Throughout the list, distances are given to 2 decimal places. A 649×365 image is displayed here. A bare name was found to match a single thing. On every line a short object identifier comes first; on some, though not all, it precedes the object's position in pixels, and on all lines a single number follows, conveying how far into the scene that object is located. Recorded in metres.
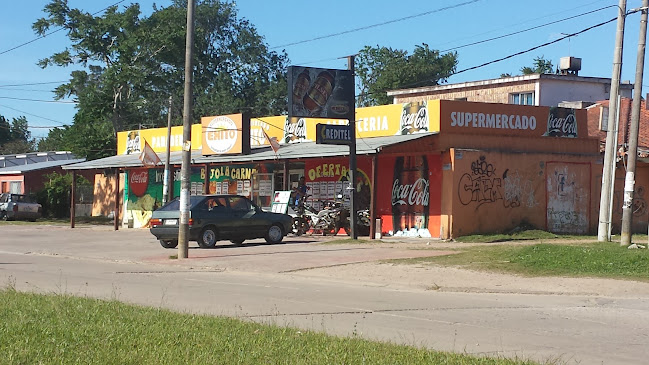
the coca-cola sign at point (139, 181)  42.12
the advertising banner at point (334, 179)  30.47
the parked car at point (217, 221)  24.08
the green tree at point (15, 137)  104.04
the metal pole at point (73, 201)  40.50
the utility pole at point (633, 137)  20.38
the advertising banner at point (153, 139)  40.88
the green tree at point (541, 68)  79.44
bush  54.28
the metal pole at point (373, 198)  26.30
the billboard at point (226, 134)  34.44
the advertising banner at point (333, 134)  26.27
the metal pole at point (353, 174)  26.25
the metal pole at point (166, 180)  36.47
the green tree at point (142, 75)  59.66
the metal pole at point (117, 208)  38.23
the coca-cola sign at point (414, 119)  28.33
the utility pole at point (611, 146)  21.28
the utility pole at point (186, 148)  20.59
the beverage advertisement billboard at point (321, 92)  26.75
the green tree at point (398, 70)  74.69
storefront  27.41
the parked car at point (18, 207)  50.25
